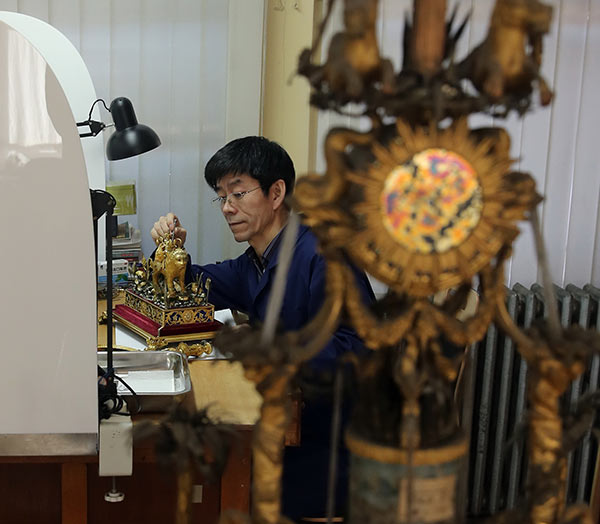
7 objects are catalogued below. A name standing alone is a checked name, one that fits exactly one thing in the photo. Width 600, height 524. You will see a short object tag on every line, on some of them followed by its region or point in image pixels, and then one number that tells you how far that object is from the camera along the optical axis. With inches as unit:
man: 79.7
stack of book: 124.0
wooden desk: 72.0
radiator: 113.8
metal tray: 68.1
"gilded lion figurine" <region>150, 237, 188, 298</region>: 93.4
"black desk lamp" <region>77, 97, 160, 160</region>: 103.7
